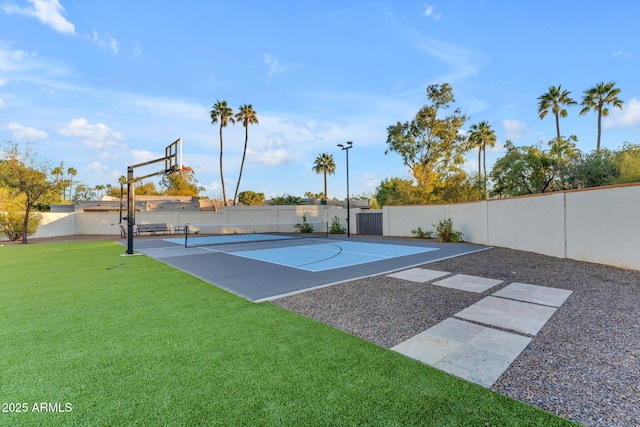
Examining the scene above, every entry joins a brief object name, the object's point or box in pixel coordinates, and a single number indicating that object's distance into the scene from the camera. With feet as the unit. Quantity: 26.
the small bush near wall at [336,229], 68.44
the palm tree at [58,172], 55.77
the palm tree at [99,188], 172.91
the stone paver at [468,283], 17.28
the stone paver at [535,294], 14.62
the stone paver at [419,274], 19.84
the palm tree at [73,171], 127.48
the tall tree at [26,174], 50.98
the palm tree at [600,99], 66.64
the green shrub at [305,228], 70.95
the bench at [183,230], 68.44
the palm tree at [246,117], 90.94
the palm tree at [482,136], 86.23
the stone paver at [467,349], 8.18
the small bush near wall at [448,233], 46.39
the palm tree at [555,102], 73.46
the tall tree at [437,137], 77.92
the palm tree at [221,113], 88.02
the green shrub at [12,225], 54.85
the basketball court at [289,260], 19.19
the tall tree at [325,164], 131.44
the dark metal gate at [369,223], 64.90
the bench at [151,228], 59.58
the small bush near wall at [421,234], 53.26
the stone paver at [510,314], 11.52
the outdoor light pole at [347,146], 56.18
